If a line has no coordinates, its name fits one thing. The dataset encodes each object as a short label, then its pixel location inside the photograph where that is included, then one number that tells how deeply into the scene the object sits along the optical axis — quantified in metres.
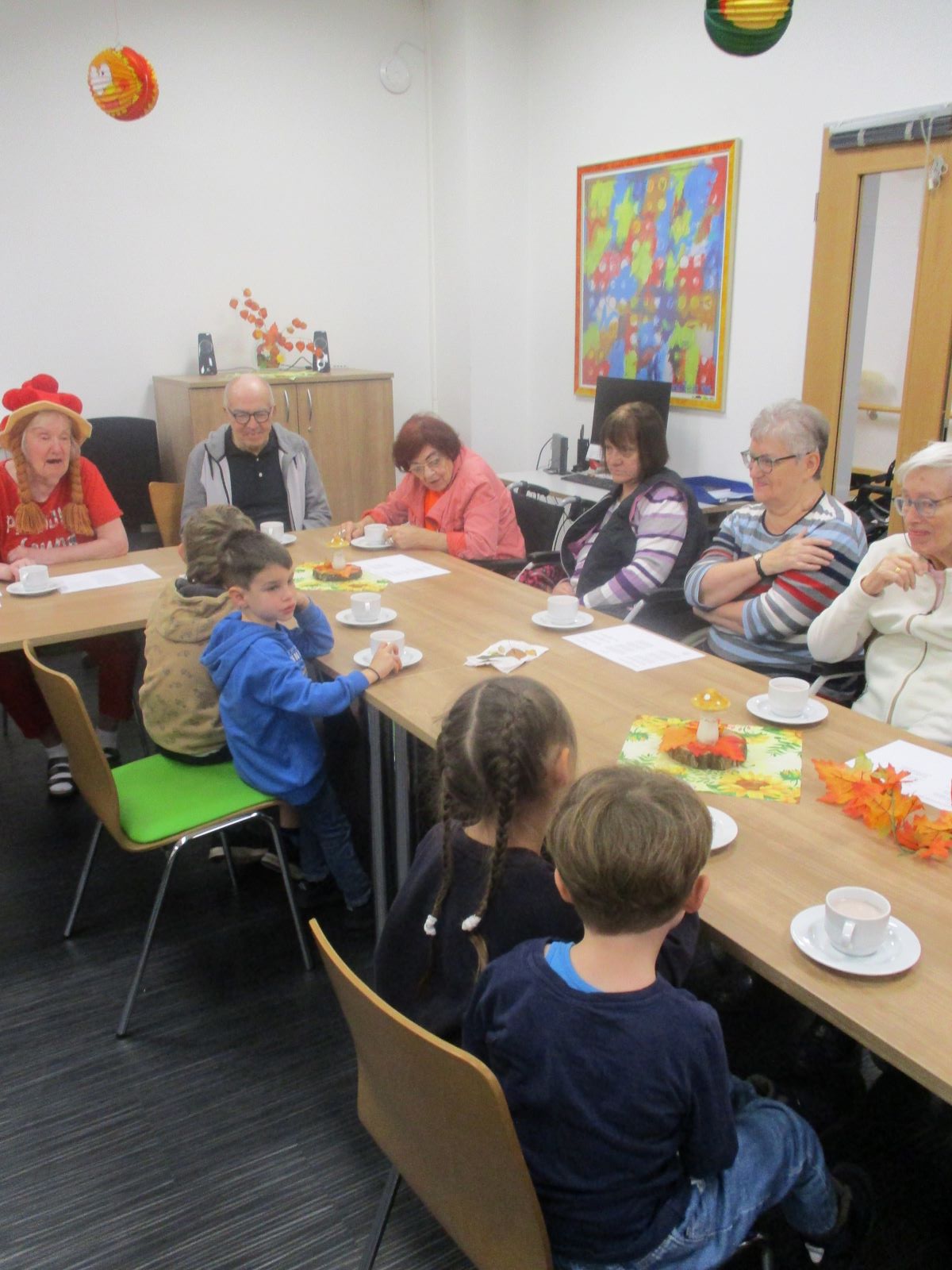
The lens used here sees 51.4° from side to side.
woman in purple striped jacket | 2.92
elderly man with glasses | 3.59
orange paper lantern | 3.38
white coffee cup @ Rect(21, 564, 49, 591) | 2.81
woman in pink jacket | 3.40
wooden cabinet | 4.84
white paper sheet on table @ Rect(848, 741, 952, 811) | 1.56
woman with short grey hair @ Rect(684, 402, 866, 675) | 2.42
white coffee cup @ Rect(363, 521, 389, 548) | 3.38
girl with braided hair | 1.30
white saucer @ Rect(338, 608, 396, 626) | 2.49
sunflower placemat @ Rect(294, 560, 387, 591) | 2.88
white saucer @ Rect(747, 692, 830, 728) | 1.83
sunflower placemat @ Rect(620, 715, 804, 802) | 1.59
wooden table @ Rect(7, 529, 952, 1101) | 1.11
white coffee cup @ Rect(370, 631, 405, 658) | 2.19
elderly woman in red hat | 3.09
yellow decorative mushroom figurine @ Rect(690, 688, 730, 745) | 1.85
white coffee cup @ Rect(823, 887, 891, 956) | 1.16
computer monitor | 4.74
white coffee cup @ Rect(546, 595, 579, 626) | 2.43
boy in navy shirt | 1.03
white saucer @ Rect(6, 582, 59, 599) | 2.80
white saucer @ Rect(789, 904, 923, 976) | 1.15
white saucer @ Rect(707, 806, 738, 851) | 1.41
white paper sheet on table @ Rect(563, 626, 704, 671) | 2.22
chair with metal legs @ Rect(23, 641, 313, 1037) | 2.00
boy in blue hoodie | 2.10
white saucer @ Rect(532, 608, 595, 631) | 2.44
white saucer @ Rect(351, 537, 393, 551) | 3.37
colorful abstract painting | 4.55
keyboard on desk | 4.90
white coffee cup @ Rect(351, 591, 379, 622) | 2.50
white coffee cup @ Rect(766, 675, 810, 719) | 1.84
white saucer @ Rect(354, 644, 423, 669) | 2.19
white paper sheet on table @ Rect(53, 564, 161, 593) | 2.93
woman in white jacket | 1.99
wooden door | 3.60
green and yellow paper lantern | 2.22
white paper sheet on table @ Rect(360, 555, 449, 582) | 3.01
